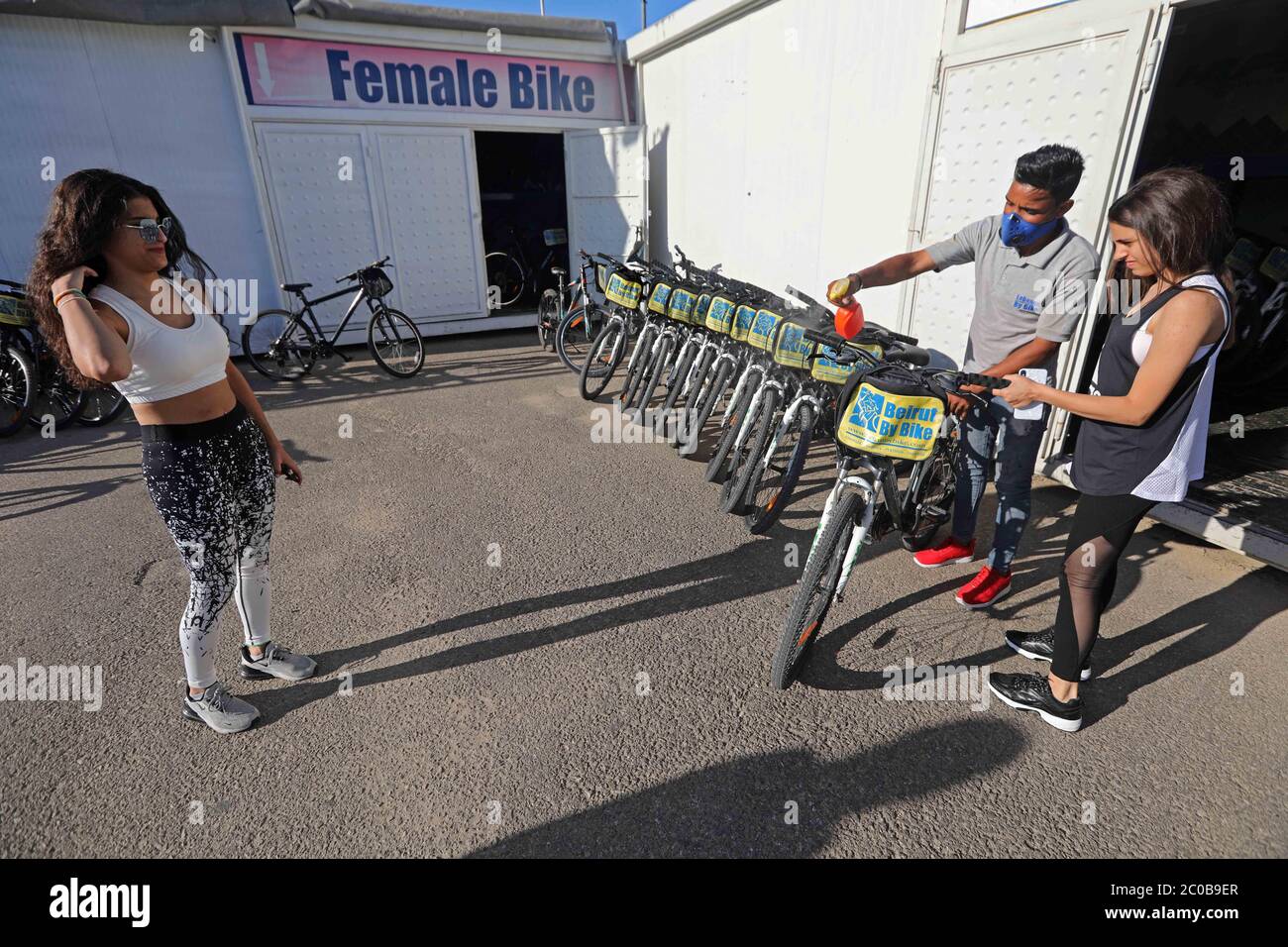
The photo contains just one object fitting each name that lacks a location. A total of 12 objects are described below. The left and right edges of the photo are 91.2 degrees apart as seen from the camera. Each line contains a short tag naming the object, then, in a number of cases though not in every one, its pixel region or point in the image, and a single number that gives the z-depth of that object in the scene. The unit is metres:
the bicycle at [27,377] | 5.59
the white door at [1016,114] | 3.77
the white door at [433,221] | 8.61
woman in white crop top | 1.88
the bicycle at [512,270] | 11.22
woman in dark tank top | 1.96
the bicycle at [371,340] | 7.32
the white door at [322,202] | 7.93
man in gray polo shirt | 2.78
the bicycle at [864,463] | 2.52
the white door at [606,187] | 8.90
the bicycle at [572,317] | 7.55
